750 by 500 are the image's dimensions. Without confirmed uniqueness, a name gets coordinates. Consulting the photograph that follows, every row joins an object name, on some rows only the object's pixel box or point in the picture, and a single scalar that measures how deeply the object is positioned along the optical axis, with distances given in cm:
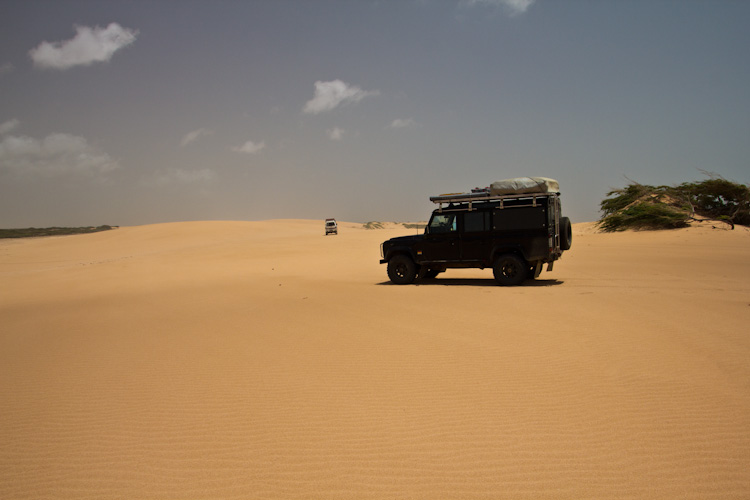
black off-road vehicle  1213
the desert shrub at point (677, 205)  2483
